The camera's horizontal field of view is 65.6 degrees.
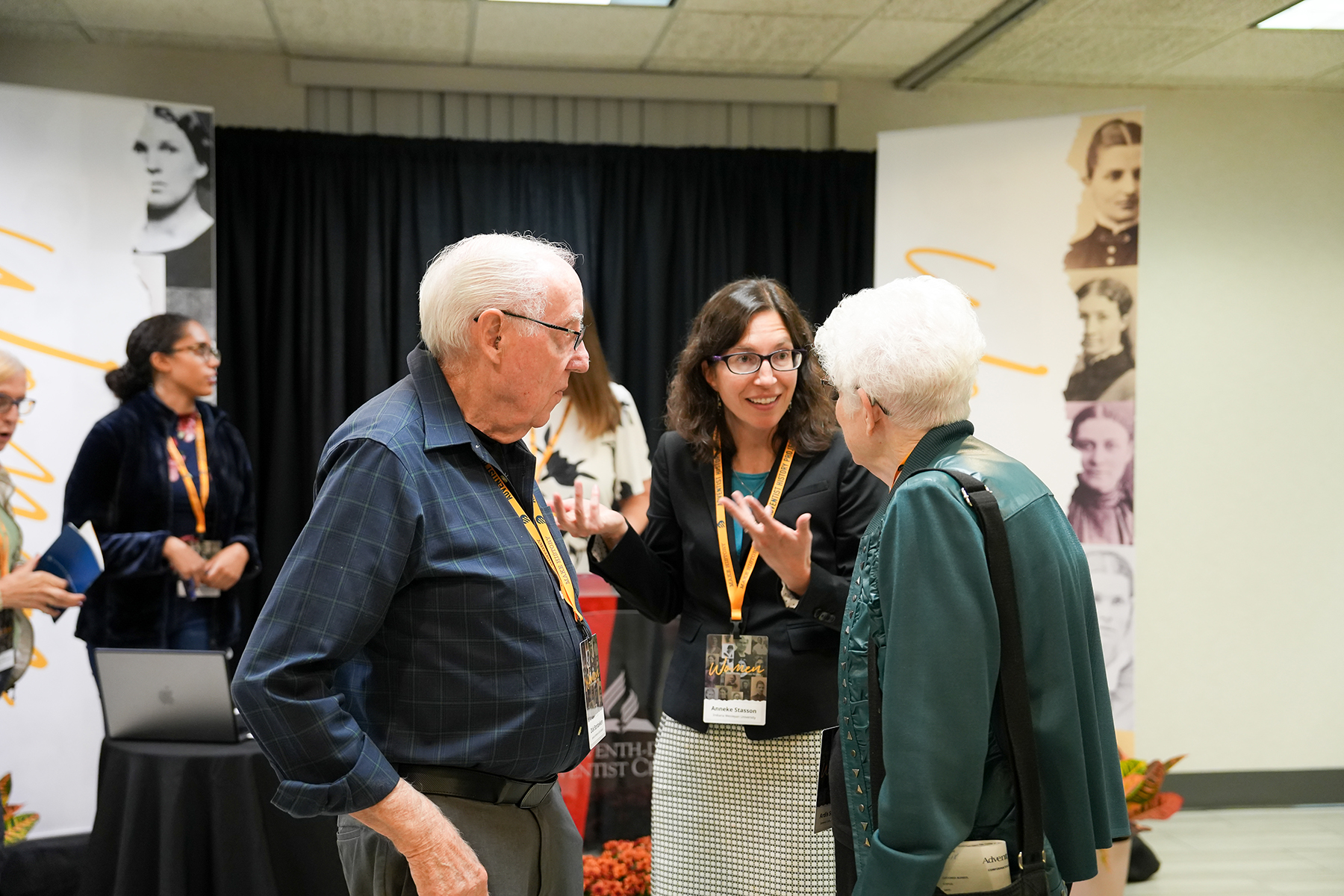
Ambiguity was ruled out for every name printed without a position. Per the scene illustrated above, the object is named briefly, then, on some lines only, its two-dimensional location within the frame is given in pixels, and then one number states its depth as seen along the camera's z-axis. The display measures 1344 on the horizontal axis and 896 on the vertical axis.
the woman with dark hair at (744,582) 2.07
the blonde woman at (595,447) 3.81
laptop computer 2.36
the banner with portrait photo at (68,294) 3.63
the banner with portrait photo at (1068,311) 3.88
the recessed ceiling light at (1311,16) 3.96
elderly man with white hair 1.28
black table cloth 2.42
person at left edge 3.21
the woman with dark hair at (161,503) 3.47
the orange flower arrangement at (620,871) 3.33
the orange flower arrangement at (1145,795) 3.81
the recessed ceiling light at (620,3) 3.98
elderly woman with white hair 1.23
